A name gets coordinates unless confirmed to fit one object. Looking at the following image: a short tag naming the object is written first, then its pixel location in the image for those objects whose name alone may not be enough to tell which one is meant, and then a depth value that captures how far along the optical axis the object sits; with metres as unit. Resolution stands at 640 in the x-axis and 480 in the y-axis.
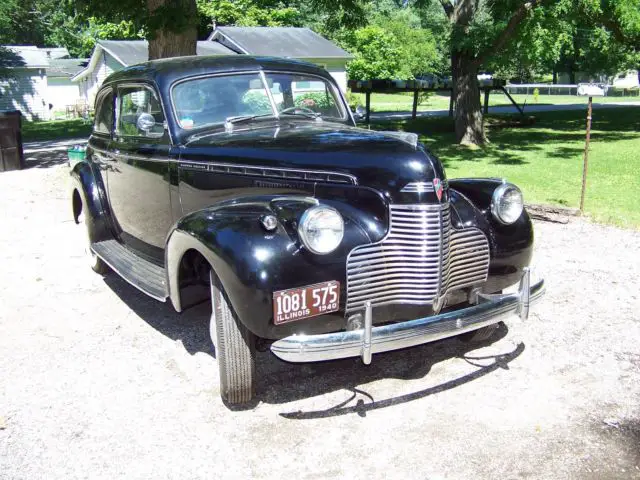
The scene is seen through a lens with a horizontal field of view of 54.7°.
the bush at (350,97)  23.51
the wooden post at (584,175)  7.45
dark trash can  12.95
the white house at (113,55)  28.95
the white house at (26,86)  32.28
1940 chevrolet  3.14
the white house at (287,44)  29.03
